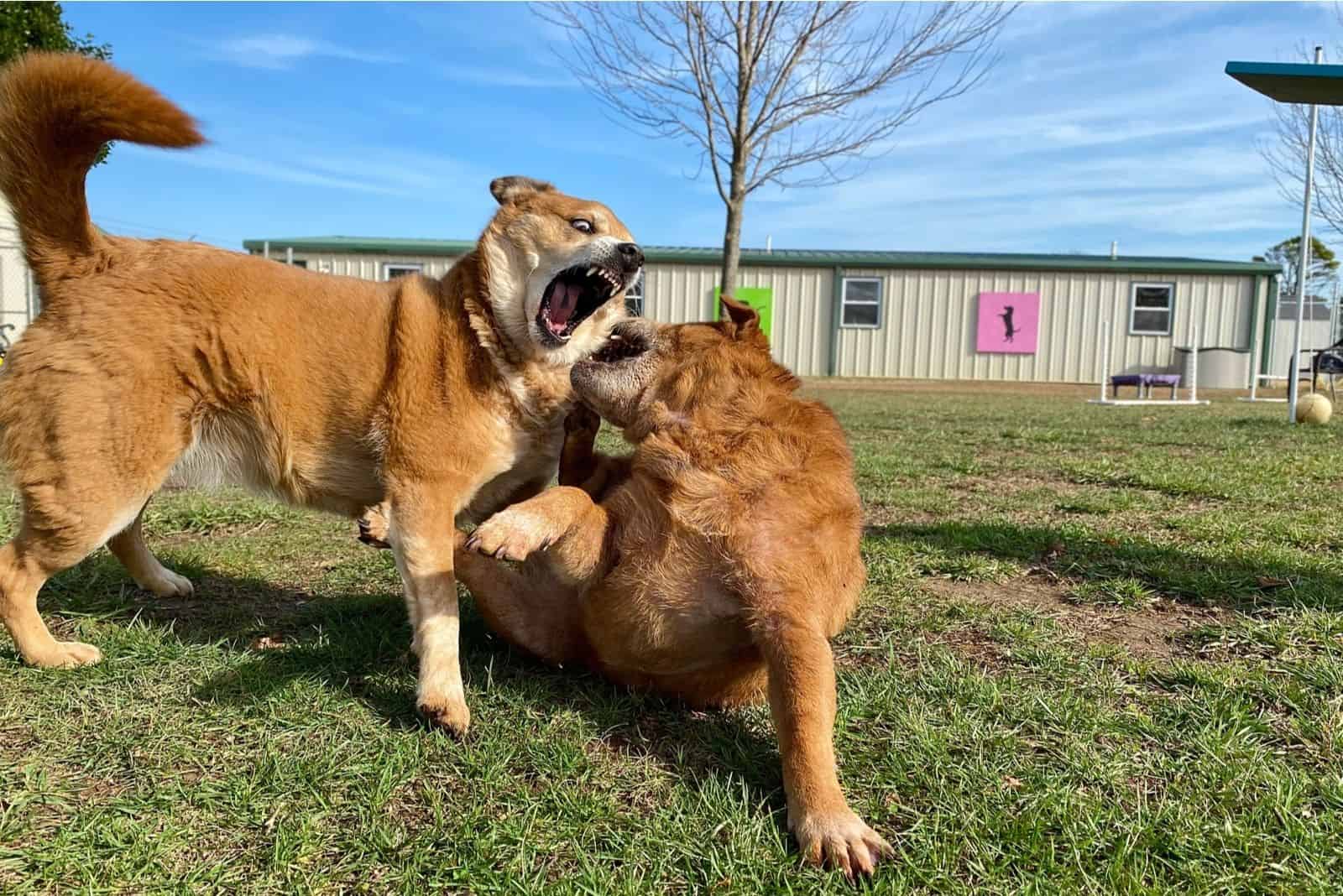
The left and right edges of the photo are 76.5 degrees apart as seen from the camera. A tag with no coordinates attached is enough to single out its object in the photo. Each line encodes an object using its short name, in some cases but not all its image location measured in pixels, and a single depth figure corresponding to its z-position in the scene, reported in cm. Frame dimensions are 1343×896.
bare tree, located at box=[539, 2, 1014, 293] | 1324
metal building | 2742
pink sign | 2745
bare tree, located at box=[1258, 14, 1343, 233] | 1889
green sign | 2689
